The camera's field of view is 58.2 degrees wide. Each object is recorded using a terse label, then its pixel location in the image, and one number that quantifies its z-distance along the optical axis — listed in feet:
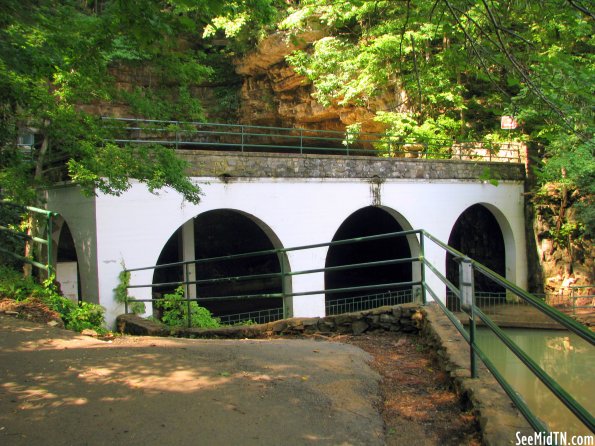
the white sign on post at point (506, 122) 34.83
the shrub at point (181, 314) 25.35
